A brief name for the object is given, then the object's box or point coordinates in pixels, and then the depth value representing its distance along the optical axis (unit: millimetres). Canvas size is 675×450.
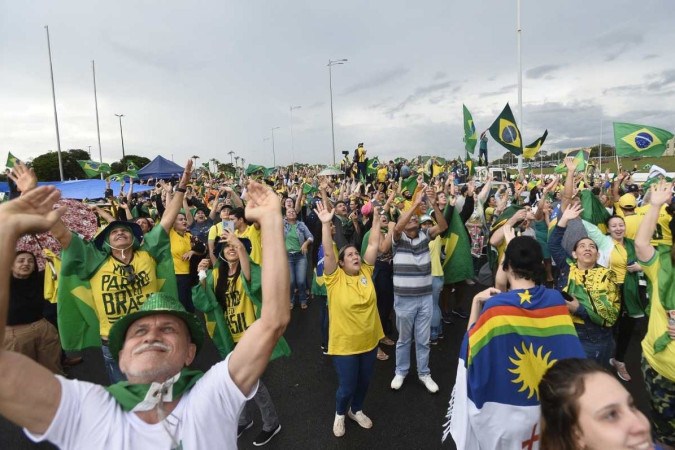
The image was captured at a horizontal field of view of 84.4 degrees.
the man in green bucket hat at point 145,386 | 1176
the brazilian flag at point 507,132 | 8515
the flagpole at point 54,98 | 24362
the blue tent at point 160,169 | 18781
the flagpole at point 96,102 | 33134
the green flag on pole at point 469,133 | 9391
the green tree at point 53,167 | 38156
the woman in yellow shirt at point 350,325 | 3295
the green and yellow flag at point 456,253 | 5254
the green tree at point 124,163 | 42994
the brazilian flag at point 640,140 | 5949
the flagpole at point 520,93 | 15192
